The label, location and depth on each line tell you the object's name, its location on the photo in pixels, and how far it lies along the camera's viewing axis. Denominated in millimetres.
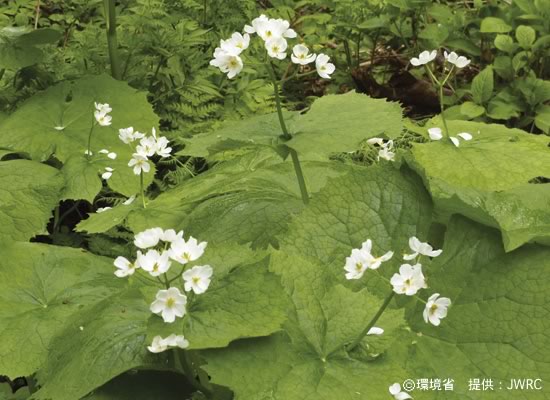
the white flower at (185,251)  770
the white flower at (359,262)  766
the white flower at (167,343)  765
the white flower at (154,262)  762
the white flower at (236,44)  855
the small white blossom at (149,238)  784
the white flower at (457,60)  976
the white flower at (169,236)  782
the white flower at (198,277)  768
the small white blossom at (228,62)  858
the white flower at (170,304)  762
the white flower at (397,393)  785
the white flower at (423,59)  958
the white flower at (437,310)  773
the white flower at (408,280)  746
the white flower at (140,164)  998
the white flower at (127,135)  1024
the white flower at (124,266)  778
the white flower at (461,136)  994
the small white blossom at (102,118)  1173
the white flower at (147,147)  999
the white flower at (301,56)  897
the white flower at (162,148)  998
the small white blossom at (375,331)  811
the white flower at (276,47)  856
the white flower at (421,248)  774
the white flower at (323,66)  893
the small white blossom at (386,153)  1033
